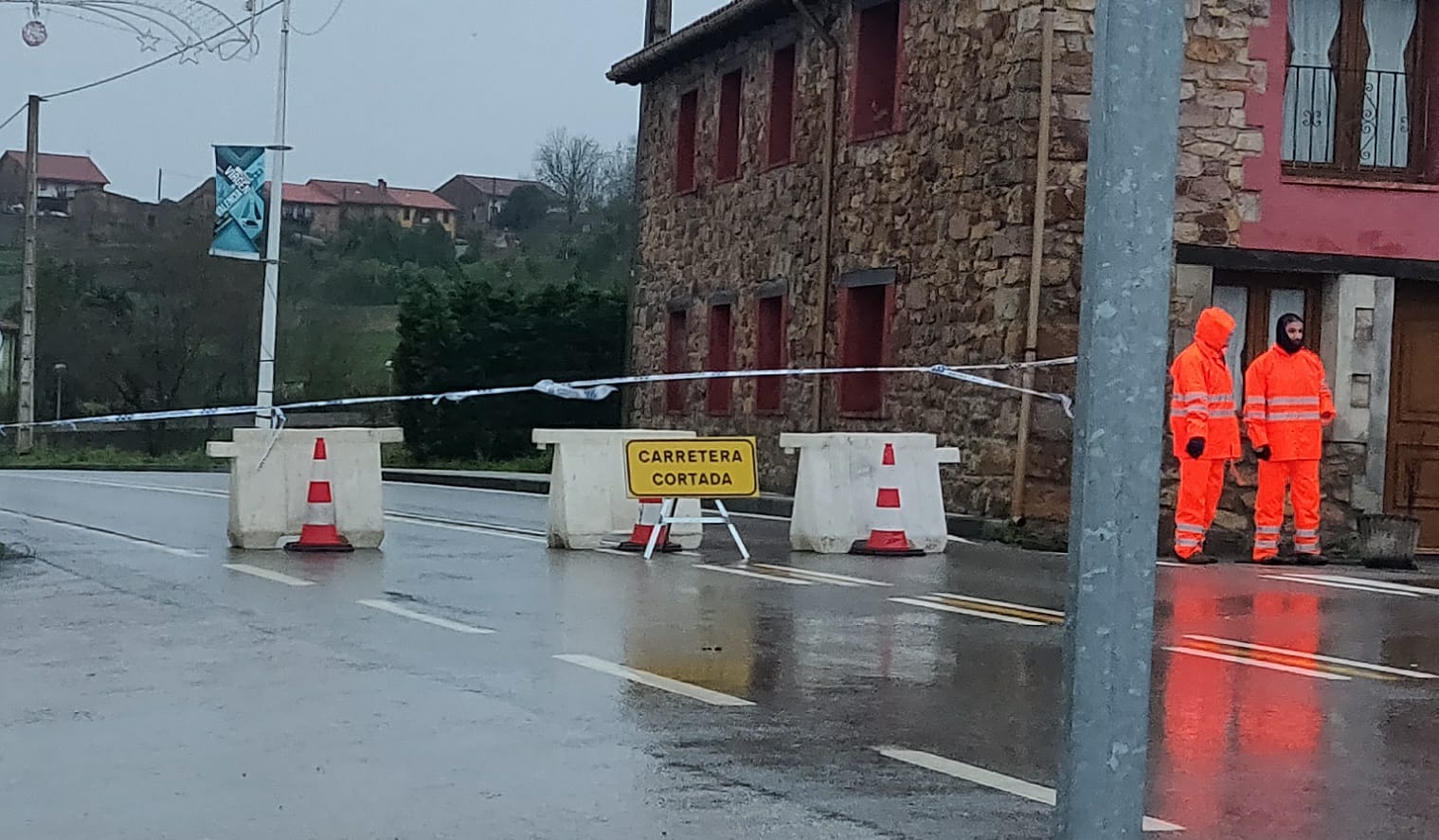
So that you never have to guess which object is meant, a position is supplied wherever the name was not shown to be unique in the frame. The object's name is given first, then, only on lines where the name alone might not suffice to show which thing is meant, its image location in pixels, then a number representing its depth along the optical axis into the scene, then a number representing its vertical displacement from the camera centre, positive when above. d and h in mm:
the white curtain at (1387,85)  20188 +3639
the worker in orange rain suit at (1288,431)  16641 +274
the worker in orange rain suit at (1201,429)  16016 +250
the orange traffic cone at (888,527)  16375 -623
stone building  19344 +2282
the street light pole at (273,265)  30422 +2138
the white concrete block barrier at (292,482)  15625 -489
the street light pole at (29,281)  46812 +2656
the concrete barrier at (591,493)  16250 -482
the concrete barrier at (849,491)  16438 -365
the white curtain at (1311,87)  20016 +3559
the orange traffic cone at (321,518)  15617 -742
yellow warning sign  15758 -244
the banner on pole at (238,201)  28734 +2847
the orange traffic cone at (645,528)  16219 -720
